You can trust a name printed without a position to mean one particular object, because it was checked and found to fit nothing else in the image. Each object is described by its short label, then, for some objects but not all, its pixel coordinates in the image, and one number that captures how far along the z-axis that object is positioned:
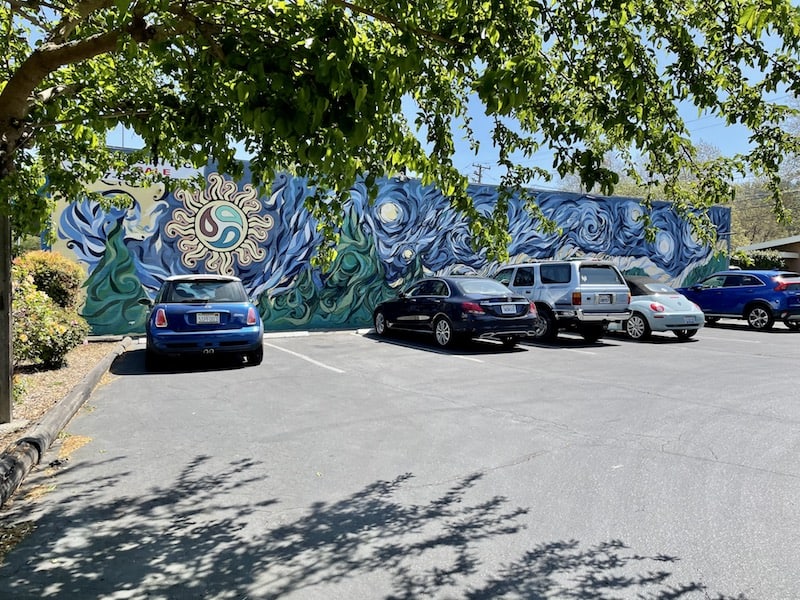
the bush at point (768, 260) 27.17
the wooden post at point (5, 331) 5.81
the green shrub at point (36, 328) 7.96
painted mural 14.27
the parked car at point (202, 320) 9.18
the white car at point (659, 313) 13.80
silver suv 12.96
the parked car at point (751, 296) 16.36
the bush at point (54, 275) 10.79
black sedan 11.54
